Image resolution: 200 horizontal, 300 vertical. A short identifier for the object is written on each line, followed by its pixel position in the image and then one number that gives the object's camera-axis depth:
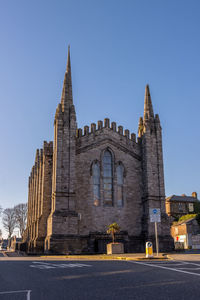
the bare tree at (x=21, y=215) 80.50
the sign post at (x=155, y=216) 25.03
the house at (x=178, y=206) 83.19
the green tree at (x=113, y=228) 30.22
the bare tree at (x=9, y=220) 83.94
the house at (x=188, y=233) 61.92
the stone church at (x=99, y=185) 32.19
